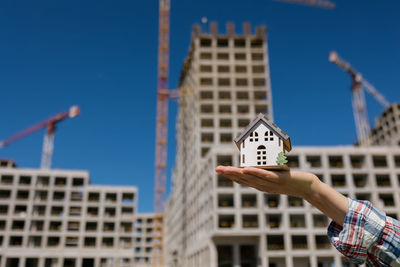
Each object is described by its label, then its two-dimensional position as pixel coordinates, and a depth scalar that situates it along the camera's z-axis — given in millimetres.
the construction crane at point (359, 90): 117312
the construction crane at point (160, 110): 119000
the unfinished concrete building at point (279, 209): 59062
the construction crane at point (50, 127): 120075
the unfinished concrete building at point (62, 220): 83250
